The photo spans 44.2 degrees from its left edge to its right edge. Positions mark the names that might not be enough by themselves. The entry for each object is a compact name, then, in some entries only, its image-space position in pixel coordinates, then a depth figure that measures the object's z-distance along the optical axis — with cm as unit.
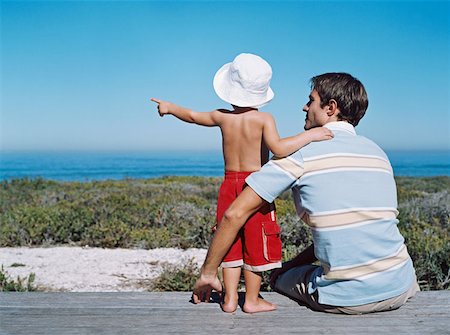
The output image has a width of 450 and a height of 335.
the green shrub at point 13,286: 499
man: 275
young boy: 299
